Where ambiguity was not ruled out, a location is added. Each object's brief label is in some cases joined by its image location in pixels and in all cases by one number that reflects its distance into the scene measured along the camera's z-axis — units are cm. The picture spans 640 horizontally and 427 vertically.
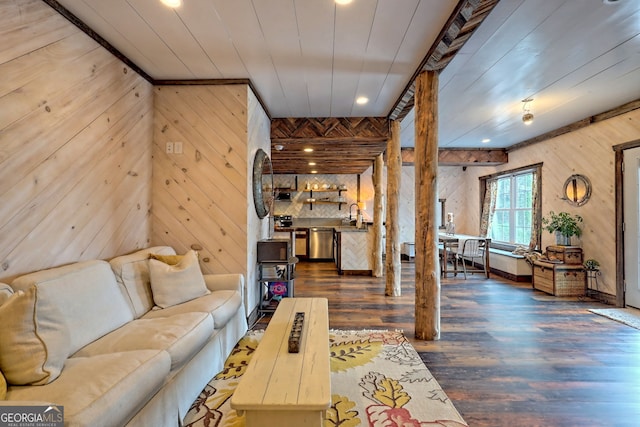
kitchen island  629
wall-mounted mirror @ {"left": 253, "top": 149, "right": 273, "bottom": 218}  370
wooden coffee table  127
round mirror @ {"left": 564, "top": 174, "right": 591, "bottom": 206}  469
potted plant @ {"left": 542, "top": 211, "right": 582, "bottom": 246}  480
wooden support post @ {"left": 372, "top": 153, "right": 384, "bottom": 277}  605
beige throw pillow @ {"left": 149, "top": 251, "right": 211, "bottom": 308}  247
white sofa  131
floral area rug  186
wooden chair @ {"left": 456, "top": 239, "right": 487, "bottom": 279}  611
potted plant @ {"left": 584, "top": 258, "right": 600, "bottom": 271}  452
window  596
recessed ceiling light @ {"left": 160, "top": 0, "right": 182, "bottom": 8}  210
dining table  610
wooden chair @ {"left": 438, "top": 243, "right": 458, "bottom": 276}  618
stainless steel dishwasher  830
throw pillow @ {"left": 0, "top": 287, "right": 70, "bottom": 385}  134
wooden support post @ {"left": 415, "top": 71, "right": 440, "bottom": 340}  302
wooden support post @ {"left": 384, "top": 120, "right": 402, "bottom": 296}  474
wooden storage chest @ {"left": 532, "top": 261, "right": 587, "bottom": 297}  465
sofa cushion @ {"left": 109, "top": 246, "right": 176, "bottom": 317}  237
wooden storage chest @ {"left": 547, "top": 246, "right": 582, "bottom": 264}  473
